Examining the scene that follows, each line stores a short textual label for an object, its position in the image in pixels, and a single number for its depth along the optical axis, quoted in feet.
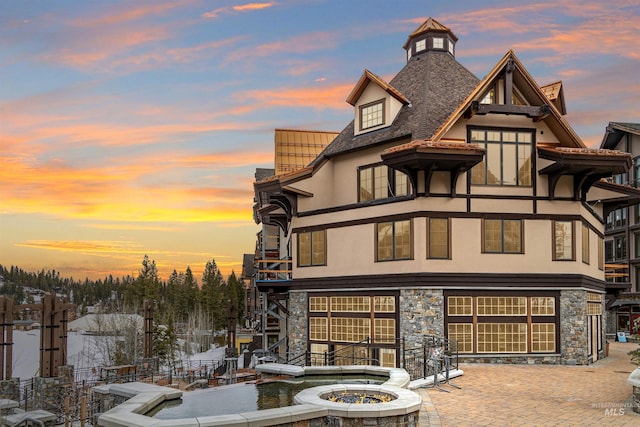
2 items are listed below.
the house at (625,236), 159.02
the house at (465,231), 71.46
